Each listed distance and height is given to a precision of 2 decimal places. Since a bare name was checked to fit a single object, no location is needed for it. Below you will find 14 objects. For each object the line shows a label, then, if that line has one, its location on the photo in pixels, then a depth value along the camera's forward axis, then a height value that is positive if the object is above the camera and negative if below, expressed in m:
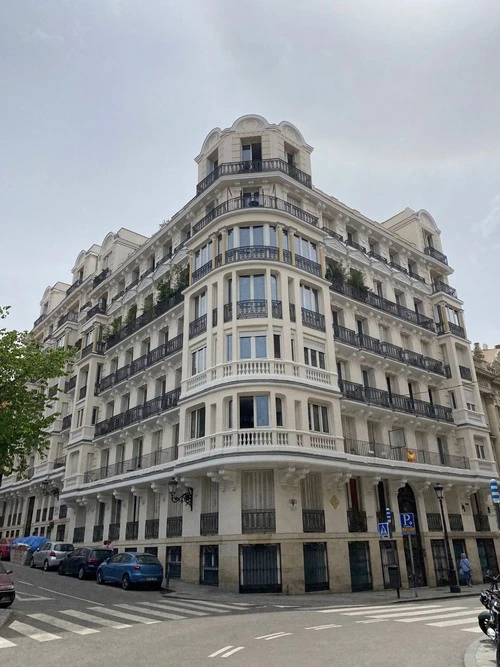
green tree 20.91 +6.29
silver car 27.12 -0.03
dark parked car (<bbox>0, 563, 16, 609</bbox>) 13.73 -0.91
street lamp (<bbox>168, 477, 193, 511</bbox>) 23.58 +2.49
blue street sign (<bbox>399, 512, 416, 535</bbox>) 20.70 +0.83
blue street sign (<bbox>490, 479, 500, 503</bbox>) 24.38 +2.31
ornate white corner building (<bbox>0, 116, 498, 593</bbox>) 21.52 +7.43
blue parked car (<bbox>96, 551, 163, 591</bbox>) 19.91 -0.70
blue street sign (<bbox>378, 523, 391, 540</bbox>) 20.45 +0.63
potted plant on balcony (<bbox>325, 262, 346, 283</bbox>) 28.19 +14.26
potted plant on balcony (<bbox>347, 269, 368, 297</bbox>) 29.59 +14.17
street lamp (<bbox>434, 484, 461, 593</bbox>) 22.28 -1.11
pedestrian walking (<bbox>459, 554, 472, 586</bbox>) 24.62 -1.03
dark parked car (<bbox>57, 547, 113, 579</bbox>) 23.53 -0.37
